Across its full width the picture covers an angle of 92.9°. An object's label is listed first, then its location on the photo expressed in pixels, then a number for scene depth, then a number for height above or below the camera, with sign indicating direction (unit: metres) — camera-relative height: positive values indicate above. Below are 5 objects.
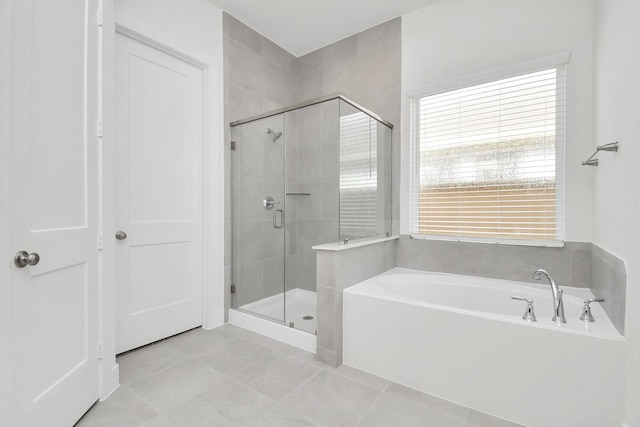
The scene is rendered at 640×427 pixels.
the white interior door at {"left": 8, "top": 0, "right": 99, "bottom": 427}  1.15 +0.00
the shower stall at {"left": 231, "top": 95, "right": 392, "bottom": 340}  2.50 +0.14
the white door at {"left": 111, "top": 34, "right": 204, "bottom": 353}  2.17 +0.13
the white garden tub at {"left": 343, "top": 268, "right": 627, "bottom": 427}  1.33 -0.74
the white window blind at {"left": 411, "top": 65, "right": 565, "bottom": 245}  2.24 +0.41
